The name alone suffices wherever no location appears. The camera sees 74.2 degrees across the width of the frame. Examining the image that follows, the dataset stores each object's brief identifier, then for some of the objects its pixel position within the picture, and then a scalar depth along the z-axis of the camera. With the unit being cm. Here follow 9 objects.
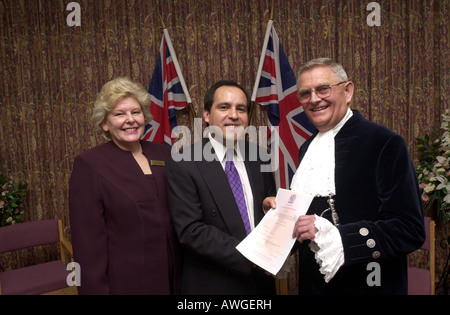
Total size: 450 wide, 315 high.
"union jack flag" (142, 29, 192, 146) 305
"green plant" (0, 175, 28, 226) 309
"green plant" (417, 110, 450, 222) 266
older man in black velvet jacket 119
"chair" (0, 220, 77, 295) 255
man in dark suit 136
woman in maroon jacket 146
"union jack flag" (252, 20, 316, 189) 296
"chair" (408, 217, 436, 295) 221
